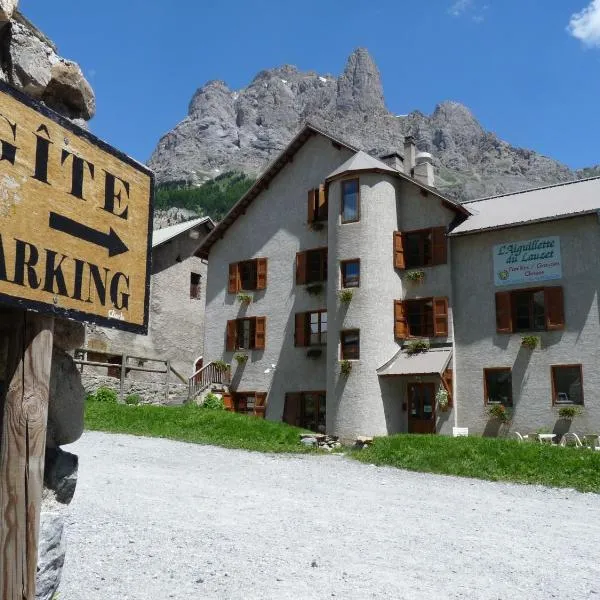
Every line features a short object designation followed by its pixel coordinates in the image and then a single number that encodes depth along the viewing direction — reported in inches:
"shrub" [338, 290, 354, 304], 958.0
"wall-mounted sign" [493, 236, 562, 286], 874.8
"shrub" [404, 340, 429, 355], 935.0
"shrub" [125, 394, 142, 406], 1038.5
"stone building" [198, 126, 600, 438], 862.5
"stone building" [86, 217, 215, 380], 1342.3
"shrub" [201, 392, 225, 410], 1031.0
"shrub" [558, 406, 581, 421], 821.9
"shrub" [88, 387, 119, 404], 992.9
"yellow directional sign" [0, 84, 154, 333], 128.6
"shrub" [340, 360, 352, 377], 932.6
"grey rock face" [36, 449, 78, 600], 144.8
